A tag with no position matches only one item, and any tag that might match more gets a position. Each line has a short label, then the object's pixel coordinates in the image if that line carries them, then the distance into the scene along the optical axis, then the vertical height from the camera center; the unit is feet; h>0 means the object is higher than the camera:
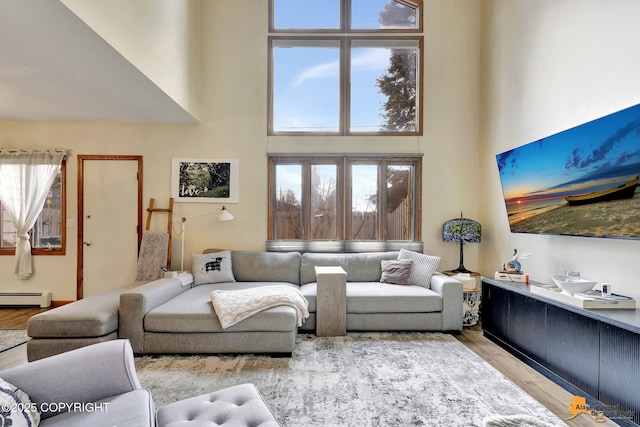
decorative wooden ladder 14.46 -0.06
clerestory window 14.93 +6.68
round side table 12.39 -3.43
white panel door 14.48 -0.56
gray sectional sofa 9.45 -3.01
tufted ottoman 4.43 -2.85
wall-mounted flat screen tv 6.79 +0.86
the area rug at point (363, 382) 6.66 -4.08
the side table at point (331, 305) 11.16 -3.15
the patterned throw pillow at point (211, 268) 12.96 -2.24
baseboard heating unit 14.17 -3.80
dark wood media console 6.09 -2.96
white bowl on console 7.88 -1.72
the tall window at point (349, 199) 15.01 +0.66
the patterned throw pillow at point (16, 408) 3.69 -2.32
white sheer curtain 14.14 +1.02
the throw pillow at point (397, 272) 12.73 -2.29
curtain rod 14.25 +2.61
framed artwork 14.73 +1.40
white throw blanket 9.37 -2.67
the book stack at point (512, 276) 10.40 -1.98
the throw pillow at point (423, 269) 12.68 -2.15
